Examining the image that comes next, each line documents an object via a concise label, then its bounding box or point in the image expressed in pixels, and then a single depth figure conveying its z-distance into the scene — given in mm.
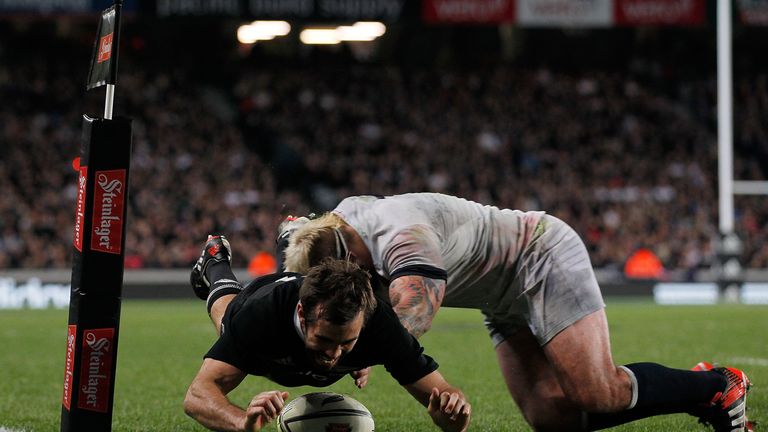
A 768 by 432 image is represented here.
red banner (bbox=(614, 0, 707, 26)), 41812
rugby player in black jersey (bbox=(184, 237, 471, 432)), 8516
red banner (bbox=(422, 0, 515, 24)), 41844
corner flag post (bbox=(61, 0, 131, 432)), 9531
